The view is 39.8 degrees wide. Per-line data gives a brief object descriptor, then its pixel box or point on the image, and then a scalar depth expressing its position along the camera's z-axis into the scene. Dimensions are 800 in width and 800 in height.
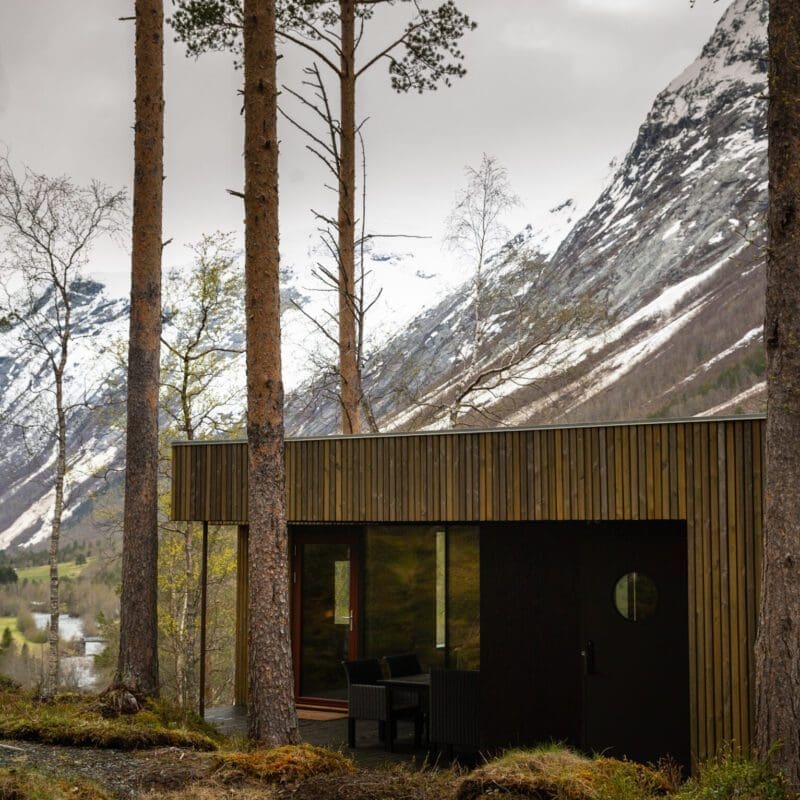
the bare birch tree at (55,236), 15.20
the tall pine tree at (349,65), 13.21
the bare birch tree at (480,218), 18.47
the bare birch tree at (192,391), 17.72
